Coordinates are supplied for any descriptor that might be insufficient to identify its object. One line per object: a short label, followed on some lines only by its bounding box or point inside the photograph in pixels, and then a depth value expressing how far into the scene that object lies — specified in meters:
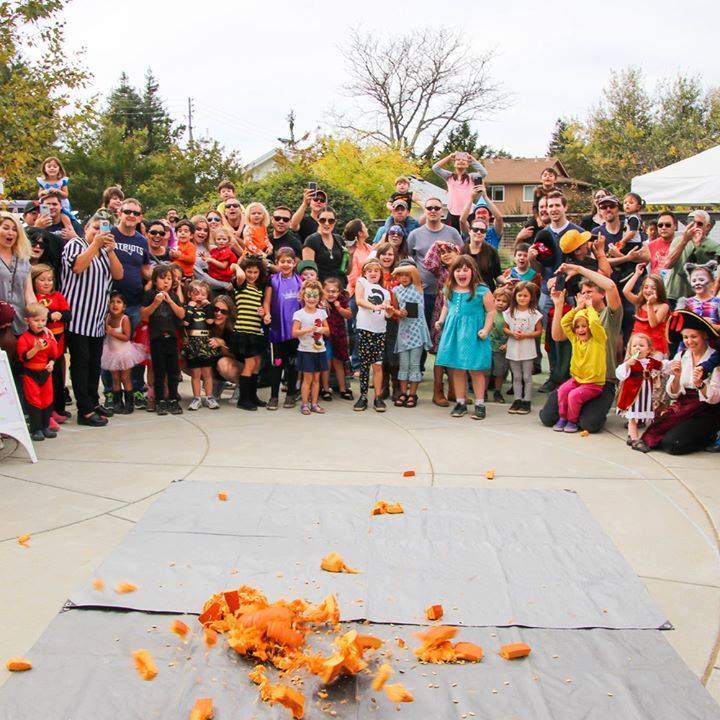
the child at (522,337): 7.84
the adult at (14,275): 6.26
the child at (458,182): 9.56
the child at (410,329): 8.02
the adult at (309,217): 8.94
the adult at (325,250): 8.46
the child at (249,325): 7.82
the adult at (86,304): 6.98
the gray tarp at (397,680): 2.82
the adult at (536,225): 8.95
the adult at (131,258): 7.46
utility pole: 63.95
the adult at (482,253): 8.43
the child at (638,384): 6.56
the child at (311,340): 7.66
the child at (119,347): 7.43
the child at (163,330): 7.49
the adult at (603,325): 7.08
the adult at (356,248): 9.08
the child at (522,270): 8.59
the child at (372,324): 7.83
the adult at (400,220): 9.21
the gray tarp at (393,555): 3.61
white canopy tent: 9.98
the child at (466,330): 7.68
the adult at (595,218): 8.94
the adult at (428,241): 8.77
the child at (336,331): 8.11
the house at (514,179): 56.00
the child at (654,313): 7.02
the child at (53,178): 8.19
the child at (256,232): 8.45
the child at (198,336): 7.74
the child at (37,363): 6.34
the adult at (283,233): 8.46
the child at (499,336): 8.23
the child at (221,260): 8.22
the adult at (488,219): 9.21
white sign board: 5.80
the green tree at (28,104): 12.41
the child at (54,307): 6.66
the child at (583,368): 7.08
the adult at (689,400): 6.29
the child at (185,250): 8.20
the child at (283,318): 7.90
